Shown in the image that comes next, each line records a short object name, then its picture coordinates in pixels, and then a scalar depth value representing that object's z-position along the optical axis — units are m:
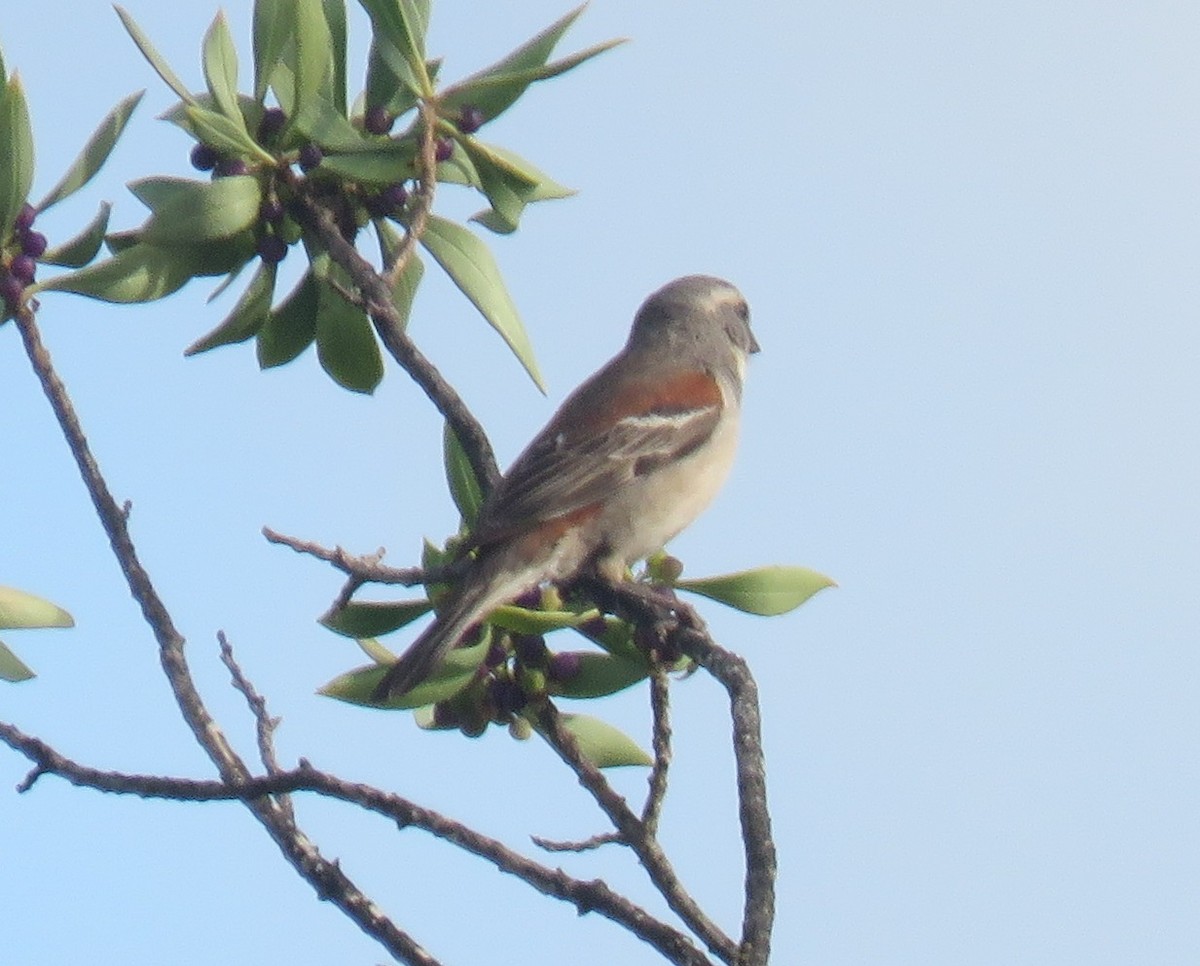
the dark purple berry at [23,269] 8.36
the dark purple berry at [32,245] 8.54
